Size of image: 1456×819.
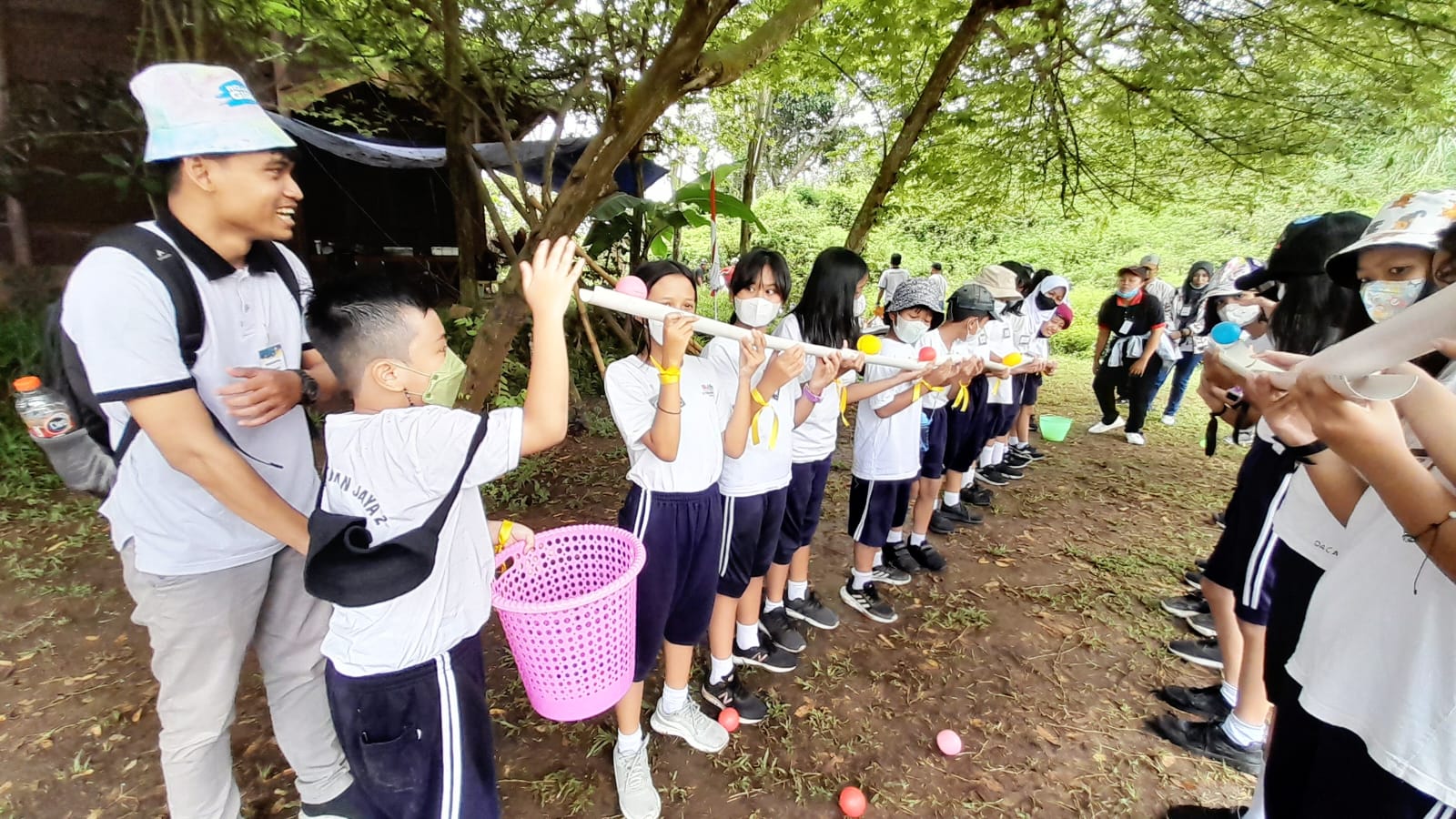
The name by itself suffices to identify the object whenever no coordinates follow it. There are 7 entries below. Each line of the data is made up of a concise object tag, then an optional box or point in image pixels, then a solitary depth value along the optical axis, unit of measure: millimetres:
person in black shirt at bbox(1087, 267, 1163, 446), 6348
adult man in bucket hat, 1369
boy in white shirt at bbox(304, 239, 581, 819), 1348
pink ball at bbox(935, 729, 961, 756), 2512
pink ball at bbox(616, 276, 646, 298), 2021
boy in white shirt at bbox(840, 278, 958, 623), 3174
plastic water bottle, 1446
